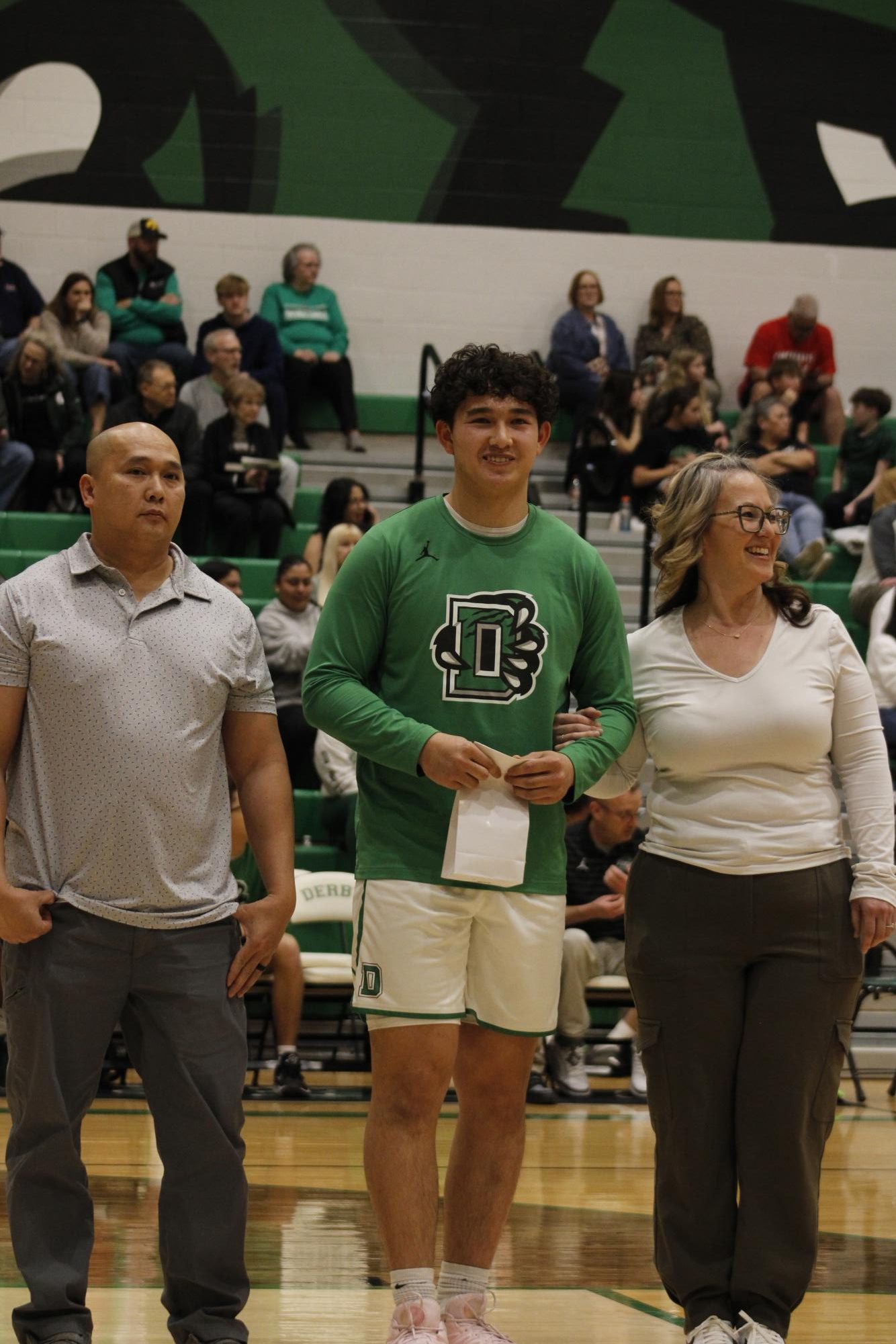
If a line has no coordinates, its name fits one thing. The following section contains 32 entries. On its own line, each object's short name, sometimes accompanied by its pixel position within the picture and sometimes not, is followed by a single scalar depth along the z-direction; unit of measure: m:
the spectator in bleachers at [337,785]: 14.13
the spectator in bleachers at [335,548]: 16.19
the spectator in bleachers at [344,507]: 17.31
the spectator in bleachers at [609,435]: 19.09
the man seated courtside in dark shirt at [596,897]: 12.15
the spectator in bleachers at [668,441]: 18.92
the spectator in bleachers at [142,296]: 20.25
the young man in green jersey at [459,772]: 5.54
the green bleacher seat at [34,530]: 17.32
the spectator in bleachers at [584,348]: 20.94
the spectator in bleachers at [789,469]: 18.45
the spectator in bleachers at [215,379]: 18.92
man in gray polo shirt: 5.28
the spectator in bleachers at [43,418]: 17.70
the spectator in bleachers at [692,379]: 19.44
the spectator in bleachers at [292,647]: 15.15
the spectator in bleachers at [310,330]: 21.02
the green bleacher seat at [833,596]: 17.95
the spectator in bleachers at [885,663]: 14.53
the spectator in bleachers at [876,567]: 16.42
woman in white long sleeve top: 5.63
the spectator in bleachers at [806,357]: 21.66
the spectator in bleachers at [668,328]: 21.69
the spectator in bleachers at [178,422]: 17.39
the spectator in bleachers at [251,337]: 19.95
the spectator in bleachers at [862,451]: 19.55
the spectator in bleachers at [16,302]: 19.66
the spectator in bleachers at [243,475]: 17.69
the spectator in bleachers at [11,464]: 17.48
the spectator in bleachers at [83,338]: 18.59
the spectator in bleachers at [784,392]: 20.02
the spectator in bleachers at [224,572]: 15.10
